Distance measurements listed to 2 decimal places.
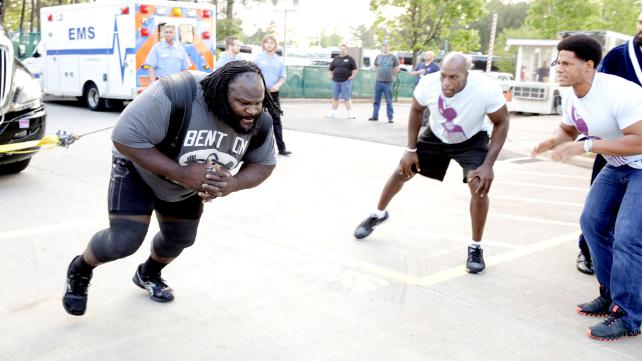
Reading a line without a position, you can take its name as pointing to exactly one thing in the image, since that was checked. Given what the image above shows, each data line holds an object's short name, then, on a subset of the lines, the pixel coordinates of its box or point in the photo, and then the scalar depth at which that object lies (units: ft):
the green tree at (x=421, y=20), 76.54
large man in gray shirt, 9.42
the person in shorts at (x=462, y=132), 14.57
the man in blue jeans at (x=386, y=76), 48.73
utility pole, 74.57
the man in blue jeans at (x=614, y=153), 11.07
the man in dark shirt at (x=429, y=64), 46.68
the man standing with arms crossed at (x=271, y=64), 31.22
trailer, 63.26
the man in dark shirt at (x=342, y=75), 49.70
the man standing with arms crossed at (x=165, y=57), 31.76
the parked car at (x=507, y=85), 65.98
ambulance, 44.21
